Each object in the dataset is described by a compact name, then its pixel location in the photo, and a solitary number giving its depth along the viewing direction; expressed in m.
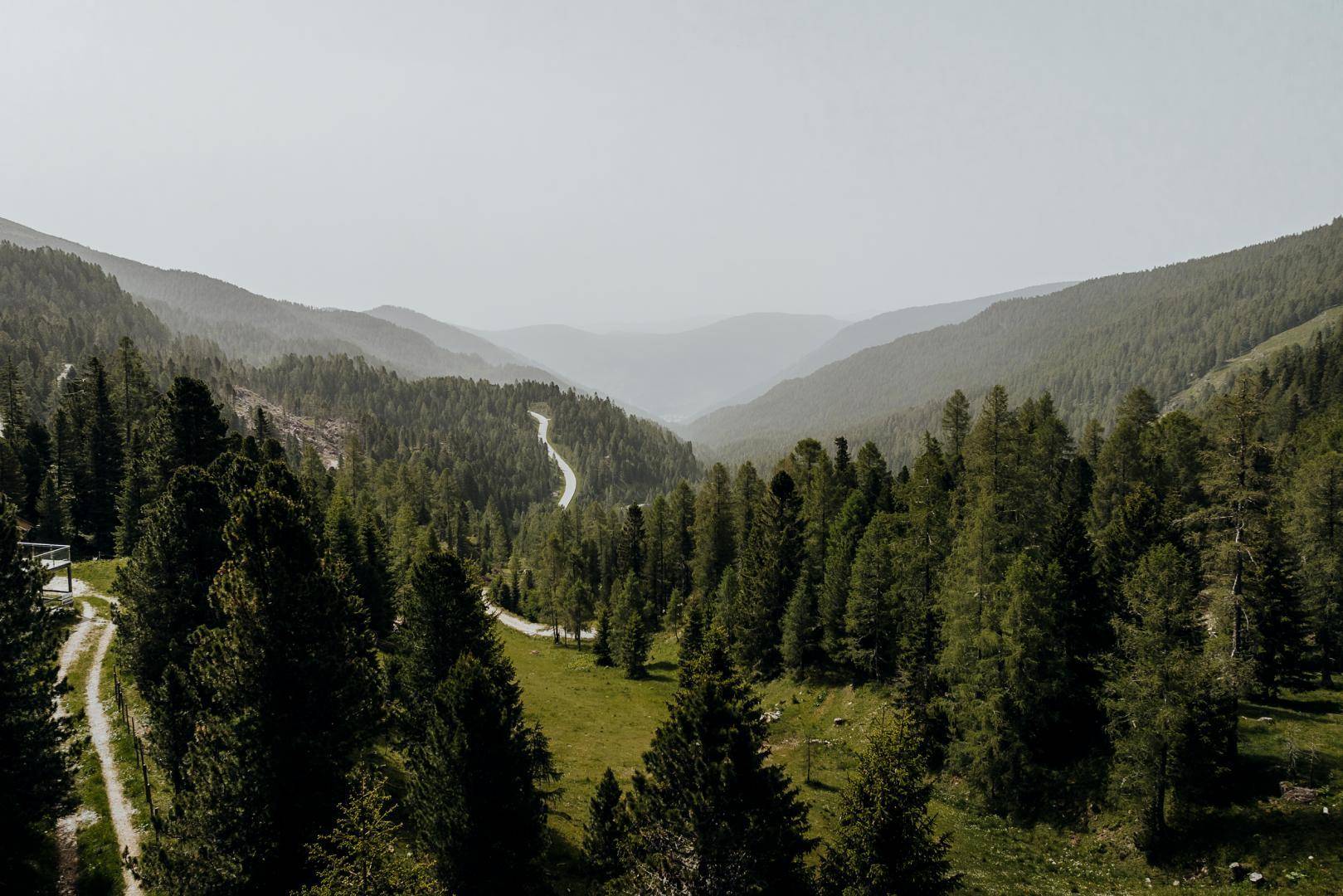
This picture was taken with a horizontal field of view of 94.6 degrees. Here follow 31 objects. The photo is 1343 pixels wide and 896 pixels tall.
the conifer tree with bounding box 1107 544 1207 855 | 27.86
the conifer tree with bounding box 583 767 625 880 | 25.61
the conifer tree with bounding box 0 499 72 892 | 20.27
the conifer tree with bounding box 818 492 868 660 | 55.22
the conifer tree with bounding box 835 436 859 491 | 71.04
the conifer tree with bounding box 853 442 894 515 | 64.88
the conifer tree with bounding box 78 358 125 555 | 67.44
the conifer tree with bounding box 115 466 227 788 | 26.47
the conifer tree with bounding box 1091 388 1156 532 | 63.28
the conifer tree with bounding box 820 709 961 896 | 19.84
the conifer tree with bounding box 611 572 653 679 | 69.94
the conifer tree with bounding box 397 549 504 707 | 29.81
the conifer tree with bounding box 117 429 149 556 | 44.69
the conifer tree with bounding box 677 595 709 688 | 44.16
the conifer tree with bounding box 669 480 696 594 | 90.38
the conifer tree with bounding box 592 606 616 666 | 75.38
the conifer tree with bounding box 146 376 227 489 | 39.84
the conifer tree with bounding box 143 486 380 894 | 19.47
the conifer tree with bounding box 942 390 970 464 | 64.62
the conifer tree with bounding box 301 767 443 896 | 15.75
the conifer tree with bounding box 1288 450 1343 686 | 40.97
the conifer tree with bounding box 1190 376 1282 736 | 30.06
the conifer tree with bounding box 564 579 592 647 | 83.81
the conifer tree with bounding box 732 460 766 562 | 80.06
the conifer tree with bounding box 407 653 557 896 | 21.44
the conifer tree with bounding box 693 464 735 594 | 79.56
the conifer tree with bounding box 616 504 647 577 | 93.69
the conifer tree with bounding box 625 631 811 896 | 20.27
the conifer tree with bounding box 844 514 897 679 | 50.28
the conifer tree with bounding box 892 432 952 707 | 42.78
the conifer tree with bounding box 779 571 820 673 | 57.12
